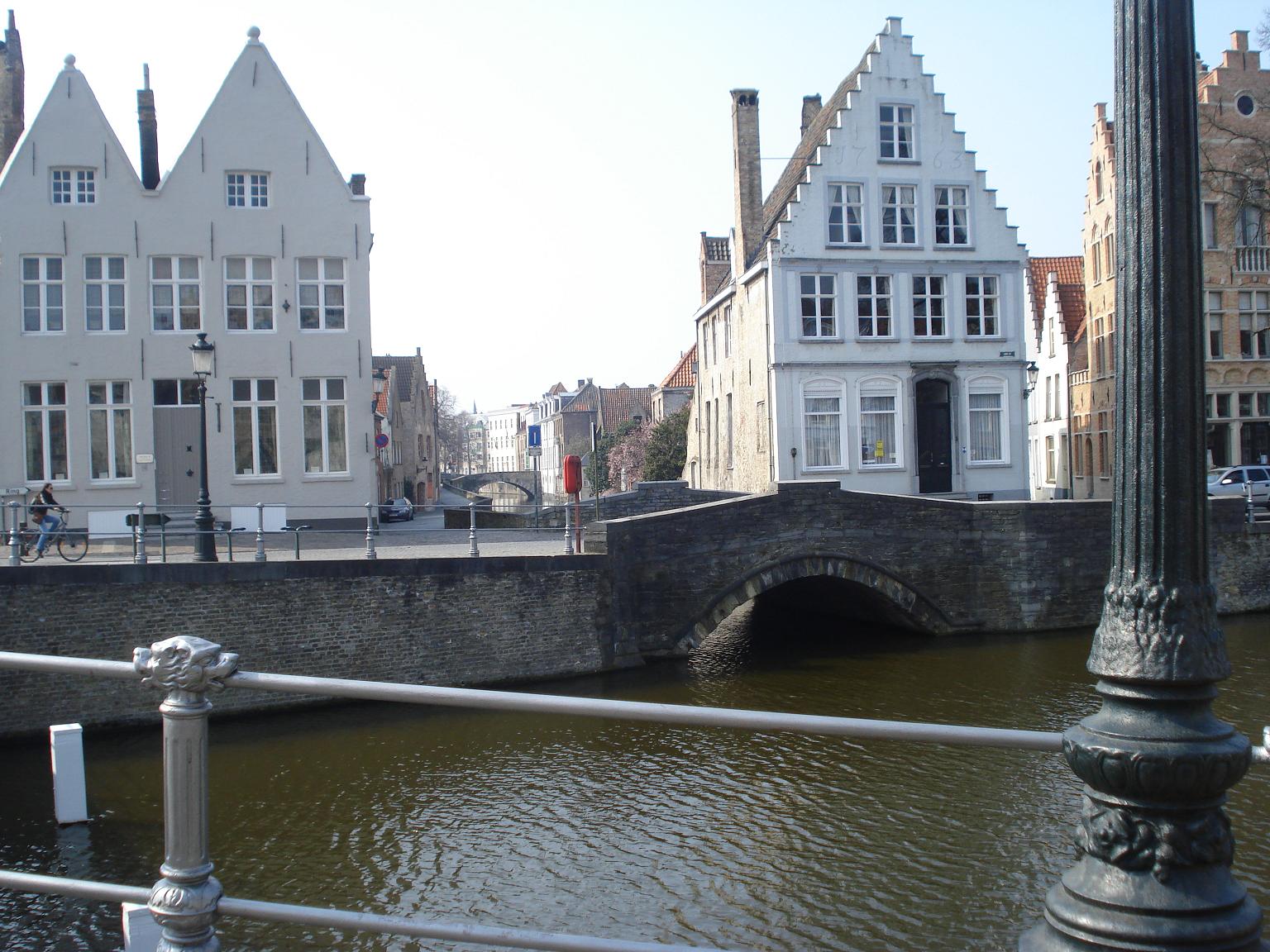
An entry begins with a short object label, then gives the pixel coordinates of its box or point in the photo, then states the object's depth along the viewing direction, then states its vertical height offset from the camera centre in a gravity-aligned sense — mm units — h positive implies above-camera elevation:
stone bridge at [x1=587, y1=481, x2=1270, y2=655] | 19938 -1766
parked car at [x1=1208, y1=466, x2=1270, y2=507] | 30797 -527
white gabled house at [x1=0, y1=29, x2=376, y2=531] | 24578 +3854
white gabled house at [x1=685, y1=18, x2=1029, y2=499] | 29875 +4219
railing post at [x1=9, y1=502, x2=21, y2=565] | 15977 -850
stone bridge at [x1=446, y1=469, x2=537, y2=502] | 60831 -166
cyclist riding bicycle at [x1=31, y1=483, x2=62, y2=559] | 18859 -472
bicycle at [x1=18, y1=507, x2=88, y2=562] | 18953 -1058
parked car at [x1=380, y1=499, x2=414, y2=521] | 37984 -1247
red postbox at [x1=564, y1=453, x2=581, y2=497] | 20516 +0
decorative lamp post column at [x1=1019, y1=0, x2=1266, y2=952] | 2357 -341
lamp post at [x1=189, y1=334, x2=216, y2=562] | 17266 -305
